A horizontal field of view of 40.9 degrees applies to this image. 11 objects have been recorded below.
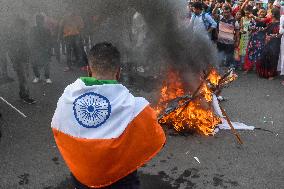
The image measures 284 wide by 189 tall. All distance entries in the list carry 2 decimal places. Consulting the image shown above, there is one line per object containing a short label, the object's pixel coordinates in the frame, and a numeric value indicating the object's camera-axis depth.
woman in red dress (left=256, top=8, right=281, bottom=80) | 10.75
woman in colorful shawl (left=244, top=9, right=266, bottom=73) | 11.10
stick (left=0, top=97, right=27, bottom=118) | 7.47
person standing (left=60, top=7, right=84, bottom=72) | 11.00
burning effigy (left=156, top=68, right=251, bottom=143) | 6.59
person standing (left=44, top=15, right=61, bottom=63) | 9.92
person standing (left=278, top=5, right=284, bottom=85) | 10.49
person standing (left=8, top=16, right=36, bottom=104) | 7.69
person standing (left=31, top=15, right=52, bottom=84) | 9.36
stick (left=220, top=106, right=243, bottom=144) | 6.26
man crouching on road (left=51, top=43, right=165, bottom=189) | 2.55
